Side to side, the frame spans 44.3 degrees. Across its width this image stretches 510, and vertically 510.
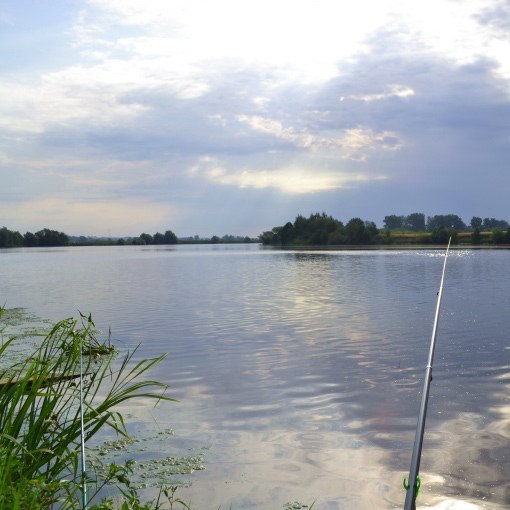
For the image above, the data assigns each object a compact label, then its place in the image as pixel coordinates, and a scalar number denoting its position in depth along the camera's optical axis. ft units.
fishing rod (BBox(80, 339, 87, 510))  12.14
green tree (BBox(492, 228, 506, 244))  414.21
